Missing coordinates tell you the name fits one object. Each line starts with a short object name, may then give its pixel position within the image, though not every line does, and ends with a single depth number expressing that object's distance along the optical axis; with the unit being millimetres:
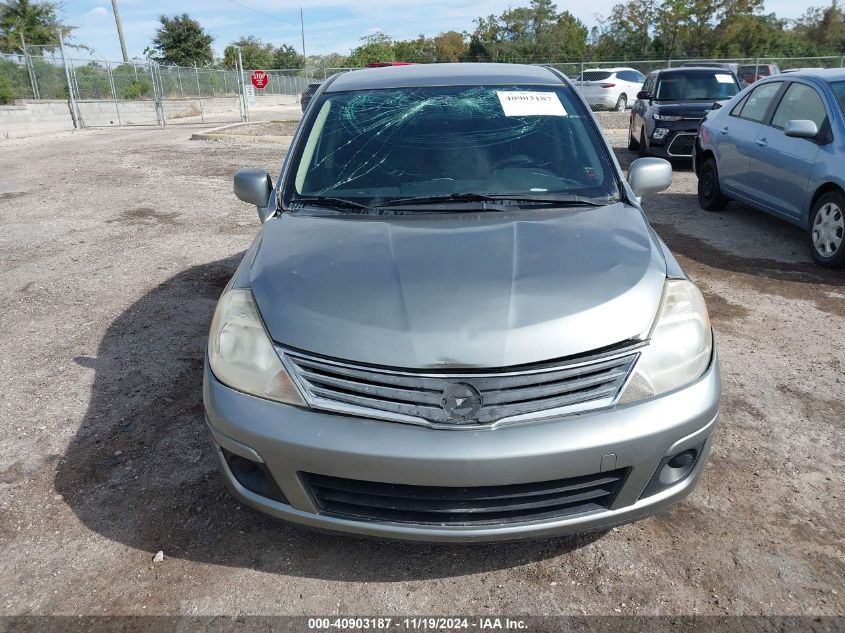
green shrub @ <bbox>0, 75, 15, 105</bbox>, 22516
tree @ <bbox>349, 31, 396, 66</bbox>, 61156
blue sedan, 5574
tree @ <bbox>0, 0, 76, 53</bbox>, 39000
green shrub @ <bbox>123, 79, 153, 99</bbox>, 27875
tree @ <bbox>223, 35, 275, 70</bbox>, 61938
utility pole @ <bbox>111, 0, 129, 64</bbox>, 41769
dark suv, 10711
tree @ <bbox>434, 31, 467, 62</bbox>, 68875
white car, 23641
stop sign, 25047
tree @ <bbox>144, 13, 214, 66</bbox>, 51469
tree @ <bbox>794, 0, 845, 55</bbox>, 56281
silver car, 2004
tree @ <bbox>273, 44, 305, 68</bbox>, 69225
